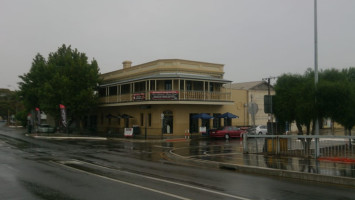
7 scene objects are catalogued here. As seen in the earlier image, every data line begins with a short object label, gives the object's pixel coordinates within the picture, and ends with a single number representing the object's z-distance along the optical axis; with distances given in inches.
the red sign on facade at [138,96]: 1401.0
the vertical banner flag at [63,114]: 1414.9
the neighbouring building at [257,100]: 1707.7
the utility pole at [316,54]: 619.1
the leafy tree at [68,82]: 1528.1
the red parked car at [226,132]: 1296.8
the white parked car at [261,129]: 1453.5
